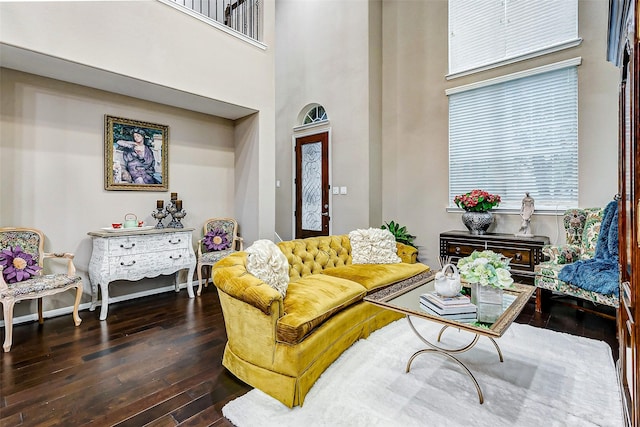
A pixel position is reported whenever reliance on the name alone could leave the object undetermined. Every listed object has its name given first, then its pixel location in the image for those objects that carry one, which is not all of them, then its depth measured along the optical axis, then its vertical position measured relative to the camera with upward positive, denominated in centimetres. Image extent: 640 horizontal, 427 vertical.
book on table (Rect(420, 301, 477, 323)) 185 -62
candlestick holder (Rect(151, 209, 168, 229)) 394 -3
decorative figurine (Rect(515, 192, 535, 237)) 391 -4
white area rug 173 -112
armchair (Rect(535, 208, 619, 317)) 320 -44
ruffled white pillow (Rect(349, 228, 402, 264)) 354 -41
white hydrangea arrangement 193 -38
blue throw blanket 277 -53
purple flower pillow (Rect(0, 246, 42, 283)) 279 -47
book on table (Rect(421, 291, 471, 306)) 192 -55
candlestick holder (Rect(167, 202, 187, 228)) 405 -5
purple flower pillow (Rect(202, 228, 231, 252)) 432 -40
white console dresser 329 -49
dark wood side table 367 -46
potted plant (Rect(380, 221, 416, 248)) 499 -35
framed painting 372 +72
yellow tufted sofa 189 -77
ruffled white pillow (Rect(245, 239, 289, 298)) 220 -38
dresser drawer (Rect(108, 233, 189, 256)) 336 -36
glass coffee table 176 -62
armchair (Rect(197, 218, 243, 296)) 417 -42
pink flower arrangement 411 +13
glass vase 193 -56
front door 582 +50
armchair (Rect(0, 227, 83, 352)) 261 -56
